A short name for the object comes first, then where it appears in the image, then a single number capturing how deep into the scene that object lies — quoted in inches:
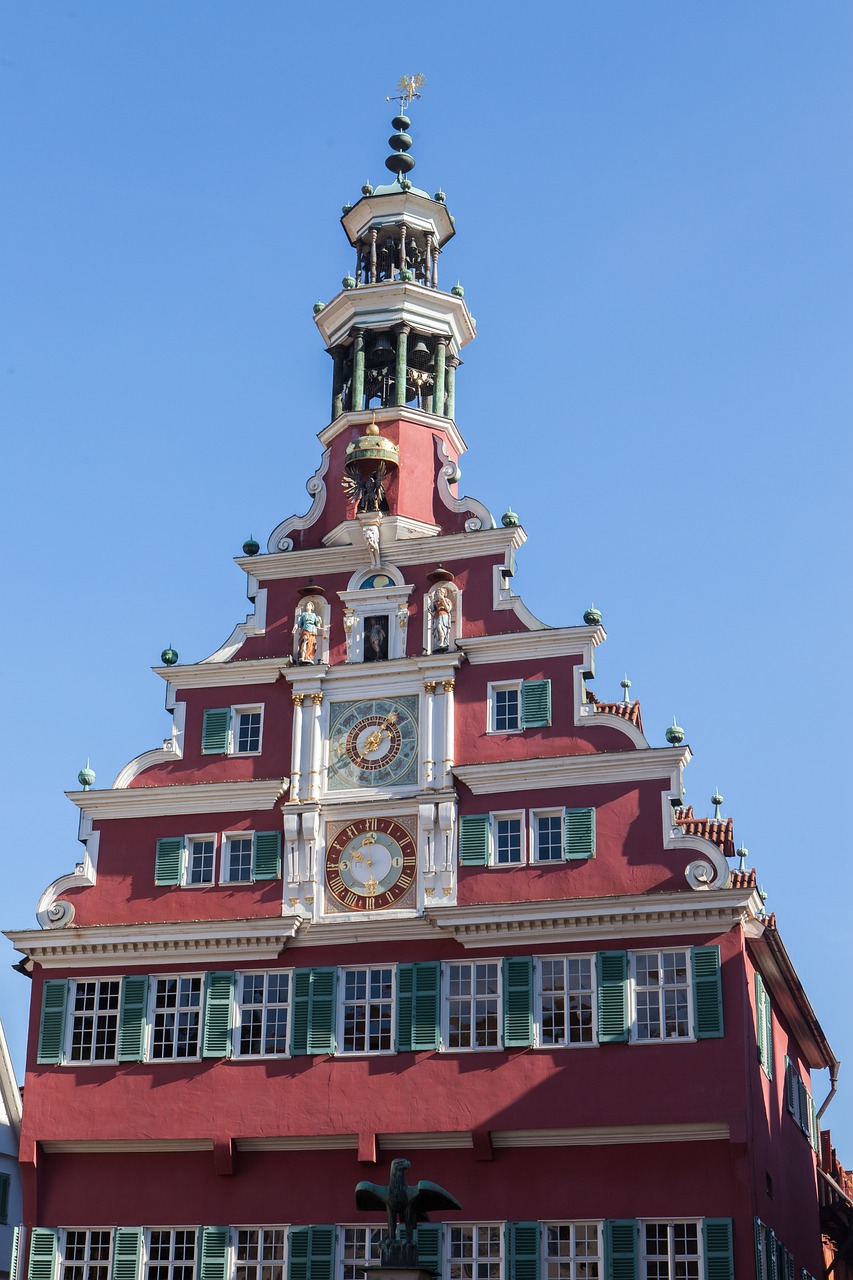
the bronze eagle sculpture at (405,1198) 1258.0
